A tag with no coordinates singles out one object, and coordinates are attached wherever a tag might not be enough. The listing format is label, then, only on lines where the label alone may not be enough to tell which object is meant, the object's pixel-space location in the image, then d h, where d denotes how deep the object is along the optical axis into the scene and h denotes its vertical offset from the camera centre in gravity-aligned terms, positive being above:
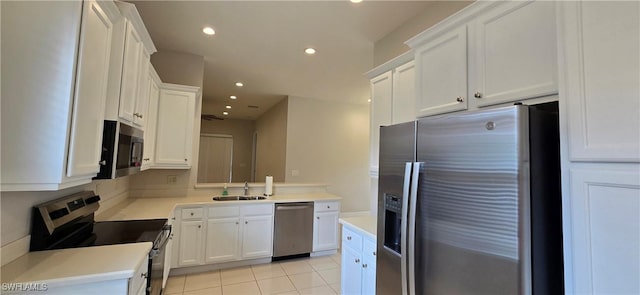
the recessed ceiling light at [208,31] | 2.98 +1.41
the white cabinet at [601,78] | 0.85 +0.31
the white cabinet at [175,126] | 3.30 +0.38
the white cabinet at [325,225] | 3.87 -0.89
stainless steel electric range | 1.51 -0.52
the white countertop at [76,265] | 1.21 -0.54
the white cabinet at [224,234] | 3.20 -0.91
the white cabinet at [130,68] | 1.75 +0.63
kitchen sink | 3.66 -0.52
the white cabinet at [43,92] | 1.15 +0.27
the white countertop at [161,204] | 2.43 -0.52
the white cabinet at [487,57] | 1.22 +0.59
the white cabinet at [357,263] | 2.01 -0.79
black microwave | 1.68 +0.04
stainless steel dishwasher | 3.66 -0.93
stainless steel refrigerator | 1.02 -0.15
